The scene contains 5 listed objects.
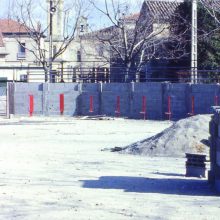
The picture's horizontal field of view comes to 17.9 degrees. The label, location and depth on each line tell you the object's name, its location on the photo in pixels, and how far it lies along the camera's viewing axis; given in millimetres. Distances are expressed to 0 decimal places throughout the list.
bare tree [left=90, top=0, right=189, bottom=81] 48125
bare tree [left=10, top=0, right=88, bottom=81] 52594
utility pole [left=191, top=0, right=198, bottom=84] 36469
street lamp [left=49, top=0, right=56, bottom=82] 47375
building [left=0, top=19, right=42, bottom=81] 70250
